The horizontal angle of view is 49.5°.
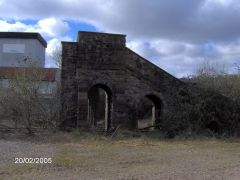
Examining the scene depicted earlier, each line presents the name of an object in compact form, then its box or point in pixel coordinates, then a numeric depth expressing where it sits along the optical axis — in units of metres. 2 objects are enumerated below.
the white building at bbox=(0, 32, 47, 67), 39.56
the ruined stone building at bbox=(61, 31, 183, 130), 14.48
